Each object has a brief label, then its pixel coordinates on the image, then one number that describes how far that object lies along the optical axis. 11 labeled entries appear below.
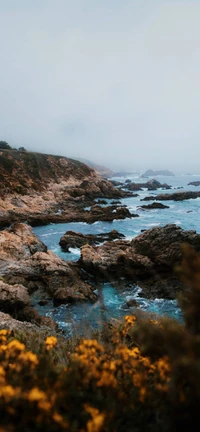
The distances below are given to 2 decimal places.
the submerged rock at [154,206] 51.26
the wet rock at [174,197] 65.21
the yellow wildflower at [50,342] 2.45
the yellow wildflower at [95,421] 1.64
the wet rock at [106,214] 38.70
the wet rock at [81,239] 24.88
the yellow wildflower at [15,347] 2.25
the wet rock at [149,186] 95.12
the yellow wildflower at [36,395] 1.63
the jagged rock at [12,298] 11.83
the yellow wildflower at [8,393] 1.70
